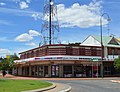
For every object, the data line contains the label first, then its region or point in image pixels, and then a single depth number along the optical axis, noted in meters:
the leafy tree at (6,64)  31.82
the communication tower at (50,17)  35.53
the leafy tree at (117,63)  27.82
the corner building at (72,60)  28.94
